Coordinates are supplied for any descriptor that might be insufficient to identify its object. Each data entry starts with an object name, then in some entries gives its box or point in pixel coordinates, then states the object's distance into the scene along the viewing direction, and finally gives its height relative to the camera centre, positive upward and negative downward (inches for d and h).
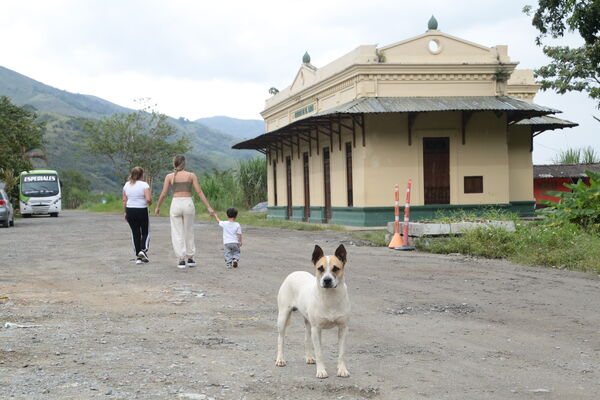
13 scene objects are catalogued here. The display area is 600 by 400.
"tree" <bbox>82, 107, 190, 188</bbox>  2472.9 +217.0
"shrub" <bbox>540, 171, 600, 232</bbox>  590.9 -9.1
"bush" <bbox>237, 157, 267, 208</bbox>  1679.4 +47.9
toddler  476.1 -24.0
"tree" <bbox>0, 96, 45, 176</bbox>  1291.8 +109.1
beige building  957.2 +97.6
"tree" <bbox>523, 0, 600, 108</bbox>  650.8 +163.0
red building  1391.5 +37.6
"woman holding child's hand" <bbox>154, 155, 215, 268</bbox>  483.8 -5.2
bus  1713.8 +28.3
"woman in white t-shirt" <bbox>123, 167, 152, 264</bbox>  505.0 +0.6
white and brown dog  199.5 -27.7
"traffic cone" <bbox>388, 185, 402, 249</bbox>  633.0 -31.5
